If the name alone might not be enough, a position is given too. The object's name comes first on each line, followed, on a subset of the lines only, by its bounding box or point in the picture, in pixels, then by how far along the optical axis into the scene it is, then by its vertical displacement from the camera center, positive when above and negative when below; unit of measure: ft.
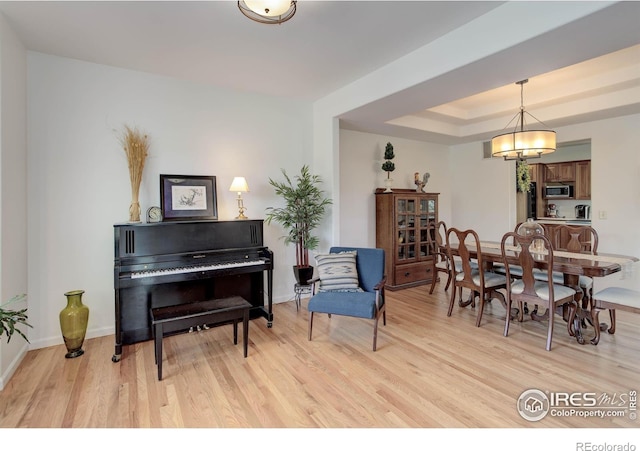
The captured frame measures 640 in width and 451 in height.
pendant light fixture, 10.46 +2.65
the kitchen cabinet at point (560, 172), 19.45 +3.15
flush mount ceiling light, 5.95 +4.18
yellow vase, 8.79 -2.79
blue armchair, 9.18 -2.13
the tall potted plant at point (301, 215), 12.60 +0.33
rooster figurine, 17.28 +2.23
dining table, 8.80 -1.27
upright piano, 9.12 -1.31
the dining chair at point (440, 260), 13.73 -1.76
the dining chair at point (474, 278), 11.02 -2.07
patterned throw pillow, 10.46 -1.65
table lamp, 11.17 +1.36
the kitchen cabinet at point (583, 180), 18.79 +2.49
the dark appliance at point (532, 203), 20.61 +1.24
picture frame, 10.76 +0.93
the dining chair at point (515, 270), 11.67 -2.02
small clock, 10.46 +0.29
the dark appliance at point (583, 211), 19.22 +0.63
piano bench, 7.64 -2.39
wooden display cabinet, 15.92 -0.57
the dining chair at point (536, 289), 9.19 -2.10
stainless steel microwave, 19.54 +1.93
